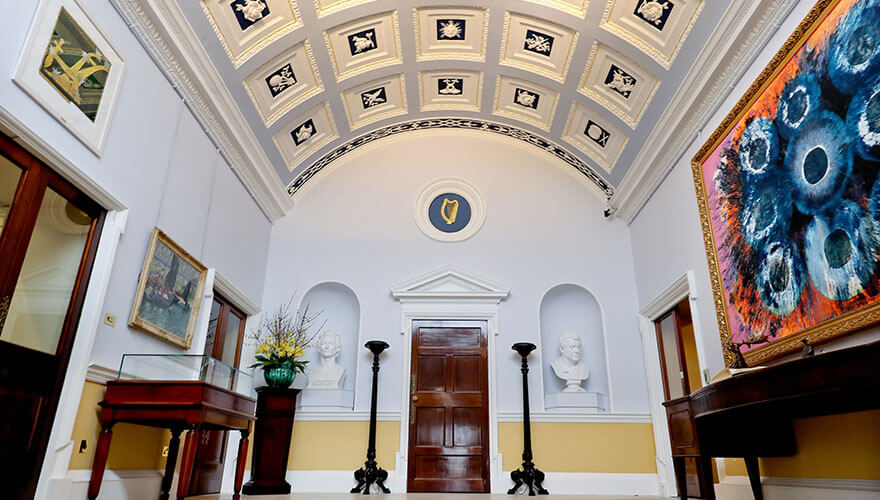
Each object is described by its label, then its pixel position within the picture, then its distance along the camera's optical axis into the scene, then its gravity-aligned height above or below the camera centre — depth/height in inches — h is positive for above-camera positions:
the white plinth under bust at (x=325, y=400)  283.6 +23.7
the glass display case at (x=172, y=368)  159.2 +22.1
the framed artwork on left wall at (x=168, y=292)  183.9 +53.5
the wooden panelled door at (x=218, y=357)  229.9 +40.0
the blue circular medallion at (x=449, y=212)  327.6 +137.4
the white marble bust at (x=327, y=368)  289.3 +41.0
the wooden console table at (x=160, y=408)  152.1 +10.2
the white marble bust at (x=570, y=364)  290.2 +45.1
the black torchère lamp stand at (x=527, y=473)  260.1 -10.2
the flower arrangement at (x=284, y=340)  262.5 +53.5
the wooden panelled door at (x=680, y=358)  246.5 +43.6
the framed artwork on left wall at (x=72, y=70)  136.5 +97.7
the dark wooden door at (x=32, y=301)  130.0 +35.4
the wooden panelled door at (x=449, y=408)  275.3 +20.8
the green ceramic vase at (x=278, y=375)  261.9 +32.9
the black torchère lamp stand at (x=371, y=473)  260.1 -11.4
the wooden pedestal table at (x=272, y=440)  249.1 +3.0
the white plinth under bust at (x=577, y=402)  281.6 +24.5
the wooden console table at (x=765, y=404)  89.0 +9.7
